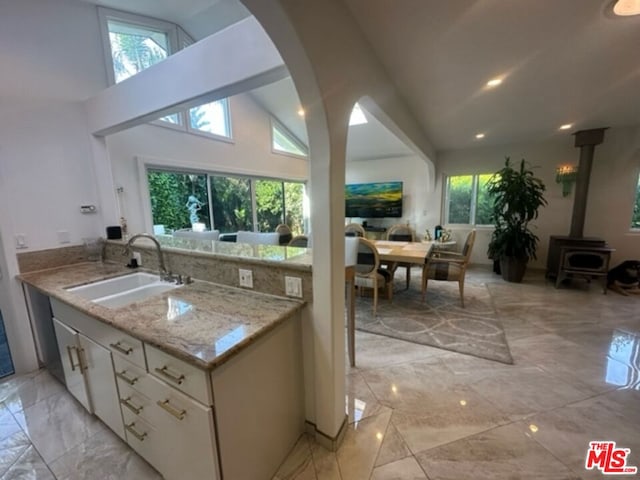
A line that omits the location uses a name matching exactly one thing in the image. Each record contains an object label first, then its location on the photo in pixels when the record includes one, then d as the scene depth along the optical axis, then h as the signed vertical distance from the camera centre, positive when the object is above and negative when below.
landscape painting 6.18 +0.07
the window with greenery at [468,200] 5.48 +0.01
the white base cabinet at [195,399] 1.06 -0.91
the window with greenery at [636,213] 4.20 -0.27
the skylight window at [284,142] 5.74 +1.44
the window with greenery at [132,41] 2.95 +2.12
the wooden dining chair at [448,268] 3.31 -0.86
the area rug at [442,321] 2.55 -1.37
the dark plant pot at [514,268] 4.38 -1.14
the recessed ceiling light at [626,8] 1.61 +1.18
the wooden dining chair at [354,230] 4.51 -0.47
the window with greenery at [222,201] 3.83 +0.08
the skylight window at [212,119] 4.12 +1.43
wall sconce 4.60 +0.38
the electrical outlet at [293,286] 1.45 -0.45
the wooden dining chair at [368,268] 3.04 -0.78
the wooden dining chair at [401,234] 5.06 -0.62
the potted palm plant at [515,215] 4.31 -0.26
